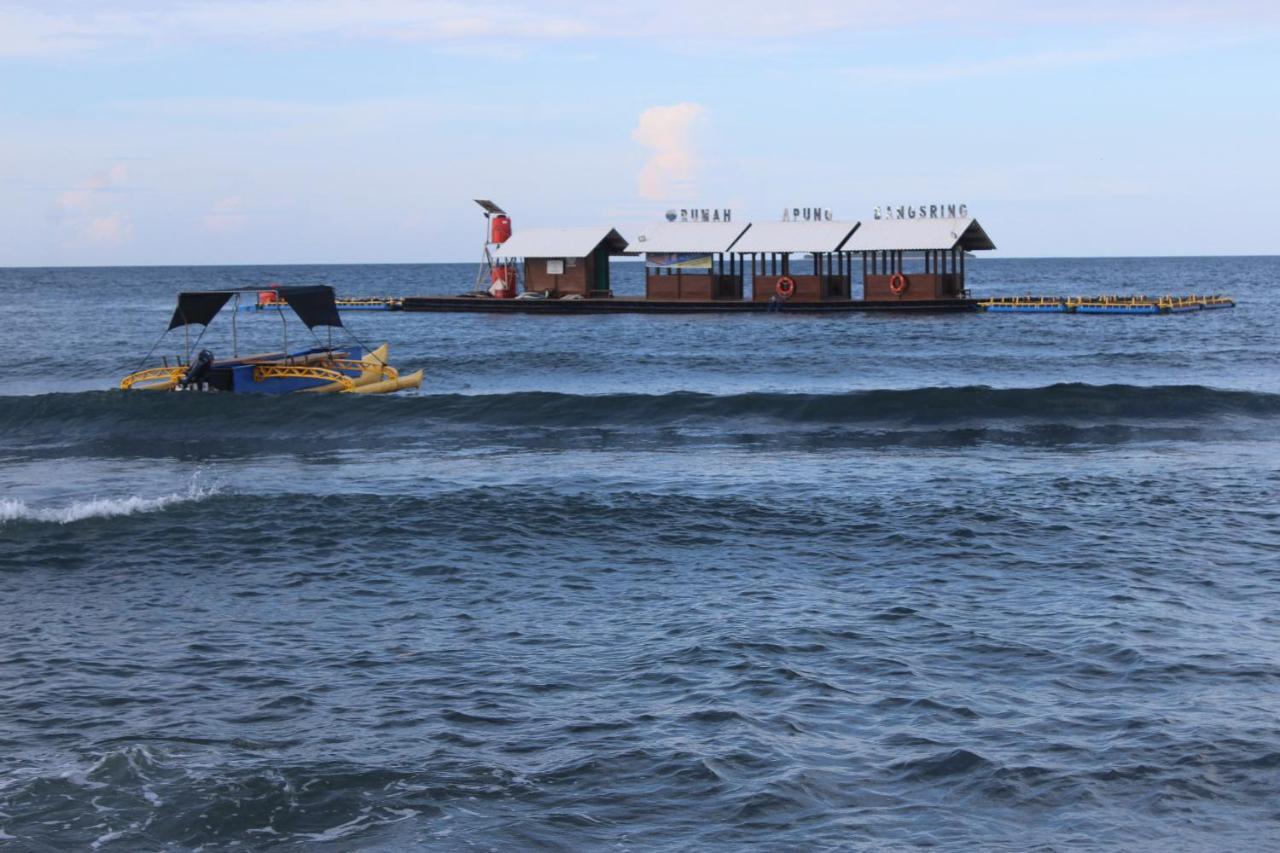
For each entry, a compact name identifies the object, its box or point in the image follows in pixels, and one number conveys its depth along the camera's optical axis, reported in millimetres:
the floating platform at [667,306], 68125
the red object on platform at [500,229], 78750
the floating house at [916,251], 66688
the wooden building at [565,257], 74812
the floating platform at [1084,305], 70438
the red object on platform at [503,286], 77938
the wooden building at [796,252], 68875
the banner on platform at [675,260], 71562
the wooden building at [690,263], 71312
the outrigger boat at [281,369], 33062
